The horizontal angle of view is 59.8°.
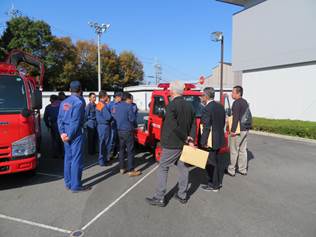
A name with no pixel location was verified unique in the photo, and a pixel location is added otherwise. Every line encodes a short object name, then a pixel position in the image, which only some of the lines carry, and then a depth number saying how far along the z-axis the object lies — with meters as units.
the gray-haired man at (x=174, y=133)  4.41
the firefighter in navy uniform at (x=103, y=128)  7.21
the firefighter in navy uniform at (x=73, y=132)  5.01
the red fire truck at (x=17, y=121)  4.93
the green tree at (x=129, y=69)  58.88
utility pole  79.95
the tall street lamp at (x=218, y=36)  14.56
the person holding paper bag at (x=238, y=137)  6.32
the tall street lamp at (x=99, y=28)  34.62
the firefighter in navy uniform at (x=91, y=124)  8.52
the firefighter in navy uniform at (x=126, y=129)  6.26
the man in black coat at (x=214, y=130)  5.31
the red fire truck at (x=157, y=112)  7.18
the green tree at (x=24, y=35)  41.38
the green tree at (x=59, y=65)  44.44
